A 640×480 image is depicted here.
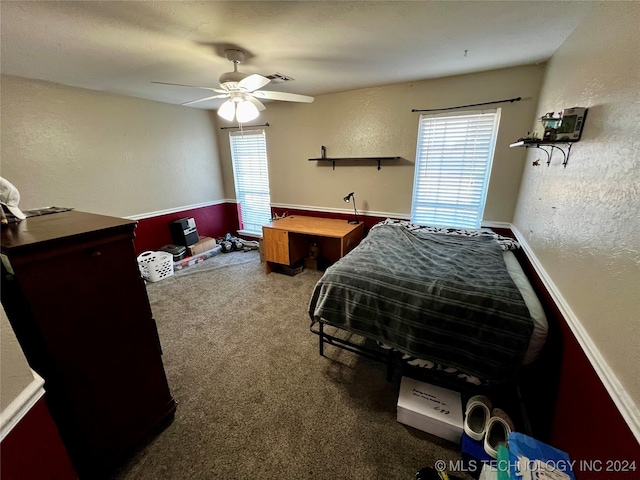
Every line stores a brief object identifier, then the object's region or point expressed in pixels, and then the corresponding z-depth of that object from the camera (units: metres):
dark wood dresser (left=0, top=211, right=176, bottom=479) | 0.95
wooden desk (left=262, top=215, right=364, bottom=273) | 3.17
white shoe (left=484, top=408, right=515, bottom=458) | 1.24
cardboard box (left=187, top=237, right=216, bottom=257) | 3.89
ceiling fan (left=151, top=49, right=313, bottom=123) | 1.83
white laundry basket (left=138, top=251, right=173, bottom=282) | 3.27
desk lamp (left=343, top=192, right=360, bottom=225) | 3.45
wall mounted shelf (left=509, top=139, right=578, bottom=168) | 1.43
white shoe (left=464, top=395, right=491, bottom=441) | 1.29
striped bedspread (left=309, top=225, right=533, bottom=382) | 1.35
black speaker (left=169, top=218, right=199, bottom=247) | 3.79
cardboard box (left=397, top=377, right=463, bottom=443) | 1.38
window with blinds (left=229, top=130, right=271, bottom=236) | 4.12
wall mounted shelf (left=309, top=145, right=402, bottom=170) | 3.25
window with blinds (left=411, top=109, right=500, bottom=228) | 2.68
